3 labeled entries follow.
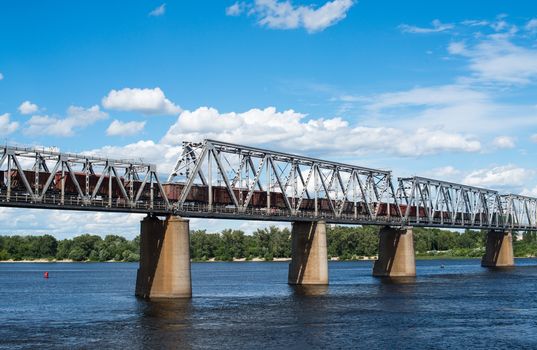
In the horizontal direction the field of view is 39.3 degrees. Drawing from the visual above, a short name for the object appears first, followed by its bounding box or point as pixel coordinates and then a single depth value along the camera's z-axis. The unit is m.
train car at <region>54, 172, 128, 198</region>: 75.62
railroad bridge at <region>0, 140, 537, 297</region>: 73.19
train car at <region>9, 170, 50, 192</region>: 70.75
